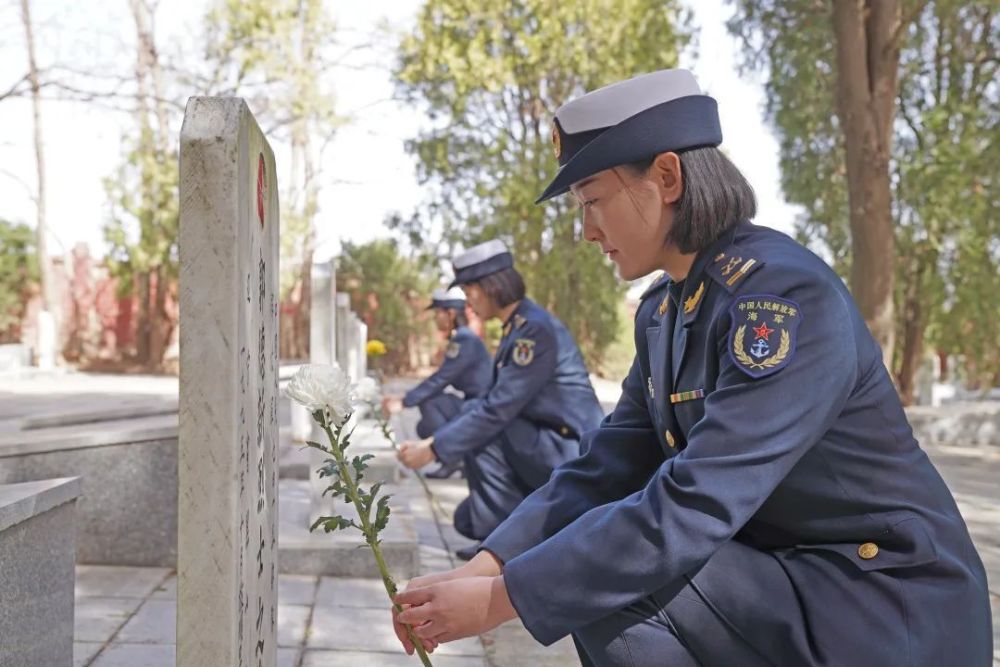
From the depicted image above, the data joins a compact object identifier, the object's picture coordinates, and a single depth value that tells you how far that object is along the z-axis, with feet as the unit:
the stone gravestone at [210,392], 5.51
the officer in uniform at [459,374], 25.43
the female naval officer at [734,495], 5.69
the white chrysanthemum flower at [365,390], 7.86
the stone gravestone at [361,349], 37.60
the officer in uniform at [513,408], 16.52
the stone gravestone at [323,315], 18.44
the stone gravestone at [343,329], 28.44
